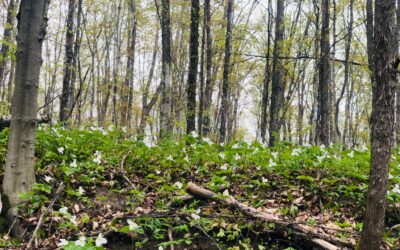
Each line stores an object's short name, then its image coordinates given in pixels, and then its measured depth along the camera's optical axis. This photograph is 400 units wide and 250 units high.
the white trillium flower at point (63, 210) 3.24
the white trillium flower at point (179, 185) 3.72
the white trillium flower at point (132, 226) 2.75
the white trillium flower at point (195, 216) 3.14
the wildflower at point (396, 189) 3.47
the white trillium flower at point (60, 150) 4.45
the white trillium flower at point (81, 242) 2.43
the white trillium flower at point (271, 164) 4.29
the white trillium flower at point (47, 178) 3.87
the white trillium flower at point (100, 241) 2.52
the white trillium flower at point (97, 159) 4.41
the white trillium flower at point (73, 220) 3.22
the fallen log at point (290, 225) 2.86
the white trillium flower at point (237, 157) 4.75
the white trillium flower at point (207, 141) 5.79
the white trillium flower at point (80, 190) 3.76
